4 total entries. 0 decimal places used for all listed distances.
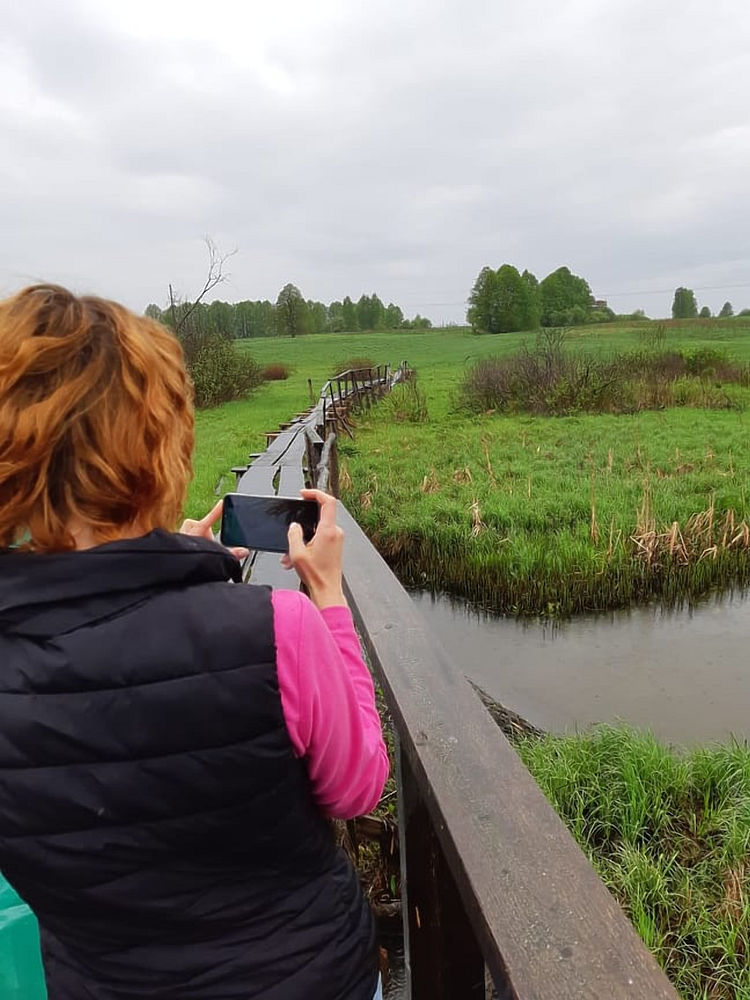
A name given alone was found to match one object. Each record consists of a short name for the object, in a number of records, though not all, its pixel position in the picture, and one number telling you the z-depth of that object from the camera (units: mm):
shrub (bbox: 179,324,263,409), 27609
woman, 910
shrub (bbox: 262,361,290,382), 40781
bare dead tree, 20623
